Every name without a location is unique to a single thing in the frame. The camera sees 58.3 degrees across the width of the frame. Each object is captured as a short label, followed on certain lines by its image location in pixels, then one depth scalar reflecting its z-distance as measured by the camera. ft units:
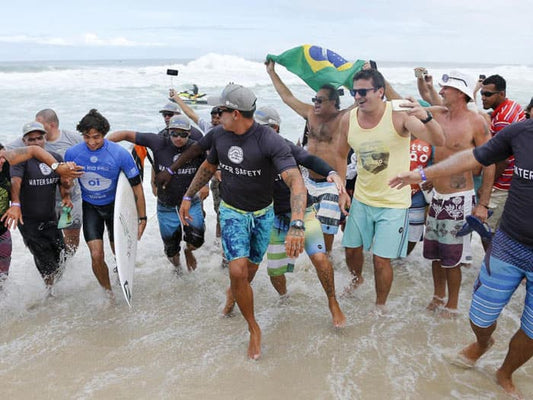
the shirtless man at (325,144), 16.58
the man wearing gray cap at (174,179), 16.38
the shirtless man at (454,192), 13.23
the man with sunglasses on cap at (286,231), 12.98
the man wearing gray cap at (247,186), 11.59
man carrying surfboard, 14.64
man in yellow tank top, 12.74
